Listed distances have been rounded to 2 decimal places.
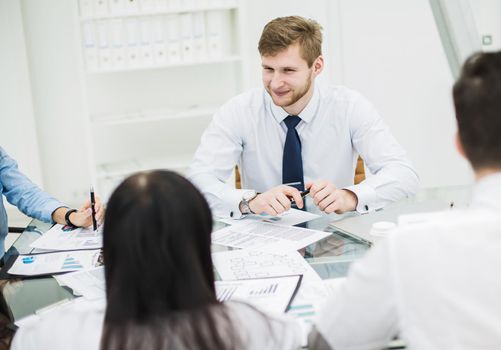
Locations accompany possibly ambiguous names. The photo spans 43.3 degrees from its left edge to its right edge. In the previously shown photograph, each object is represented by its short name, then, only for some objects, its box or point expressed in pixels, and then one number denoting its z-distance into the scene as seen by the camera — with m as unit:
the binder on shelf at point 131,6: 3.67
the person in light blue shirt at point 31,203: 2.01
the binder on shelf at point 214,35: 3.74
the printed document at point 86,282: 1.47
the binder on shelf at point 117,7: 3.65
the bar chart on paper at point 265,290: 1.41
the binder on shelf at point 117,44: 3.66
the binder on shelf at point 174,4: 3.71
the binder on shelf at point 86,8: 3.65
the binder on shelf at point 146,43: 3.69
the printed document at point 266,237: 1.72
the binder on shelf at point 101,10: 3.66
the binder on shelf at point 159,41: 3.69
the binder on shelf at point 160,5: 3.70
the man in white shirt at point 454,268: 0.95
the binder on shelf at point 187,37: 3.70
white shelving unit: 3.69
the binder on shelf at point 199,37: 3.72
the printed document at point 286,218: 1.95
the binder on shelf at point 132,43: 3.68
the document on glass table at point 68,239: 1.82
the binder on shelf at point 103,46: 3.67
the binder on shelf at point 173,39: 3.70
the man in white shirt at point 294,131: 2.36
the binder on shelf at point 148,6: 3.68
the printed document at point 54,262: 1.63
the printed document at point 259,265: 1.52
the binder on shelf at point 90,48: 3.67
